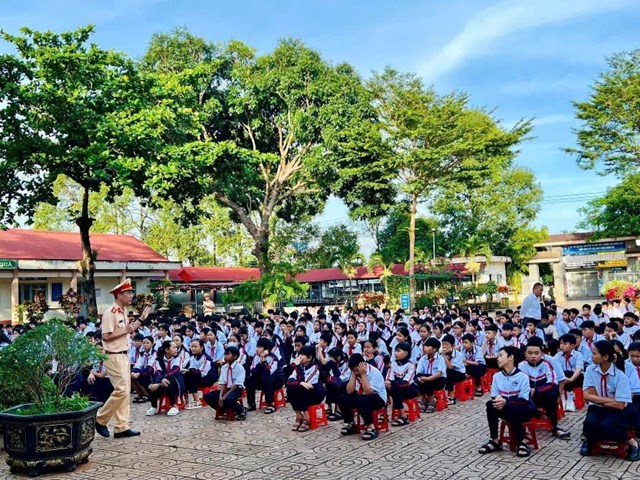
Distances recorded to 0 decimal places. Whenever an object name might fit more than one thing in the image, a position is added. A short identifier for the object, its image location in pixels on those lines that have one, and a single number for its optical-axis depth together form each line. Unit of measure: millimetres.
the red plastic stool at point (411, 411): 7949
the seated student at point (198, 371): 9648
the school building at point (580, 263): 35781
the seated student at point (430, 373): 8461
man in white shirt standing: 11530
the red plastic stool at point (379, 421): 7363
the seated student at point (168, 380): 9125
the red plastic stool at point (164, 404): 9273
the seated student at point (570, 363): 7960
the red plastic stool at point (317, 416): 7809
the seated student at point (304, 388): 7727
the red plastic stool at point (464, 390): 9328
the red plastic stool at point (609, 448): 5848
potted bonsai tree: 5930
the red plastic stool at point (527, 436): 6294
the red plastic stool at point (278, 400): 9270
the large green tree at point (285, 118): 25328
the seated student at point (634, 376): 5938
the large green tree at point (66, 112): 15547
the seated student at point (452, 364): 8953
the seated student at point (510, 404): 6098
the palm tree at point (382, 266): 30812
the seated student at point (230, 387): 8445
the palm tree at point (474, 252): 34000
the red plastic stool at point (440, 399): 8641
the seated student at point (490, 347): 9953
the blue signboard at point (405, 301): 28422
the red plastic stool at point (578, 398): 8289
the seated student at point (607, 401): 5812
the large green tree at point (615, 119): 30003
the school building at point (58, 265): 23344
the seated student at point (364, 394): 7148
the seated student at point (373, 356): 8305
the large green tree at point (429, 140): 25844
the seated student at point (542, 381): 6891
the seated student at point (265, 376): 9203
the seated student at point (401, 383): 7875
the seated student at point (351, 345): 9502
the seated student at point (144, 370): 9914
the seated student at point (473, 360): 9562
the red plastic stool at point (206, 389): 9668
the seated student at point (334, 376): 8180
